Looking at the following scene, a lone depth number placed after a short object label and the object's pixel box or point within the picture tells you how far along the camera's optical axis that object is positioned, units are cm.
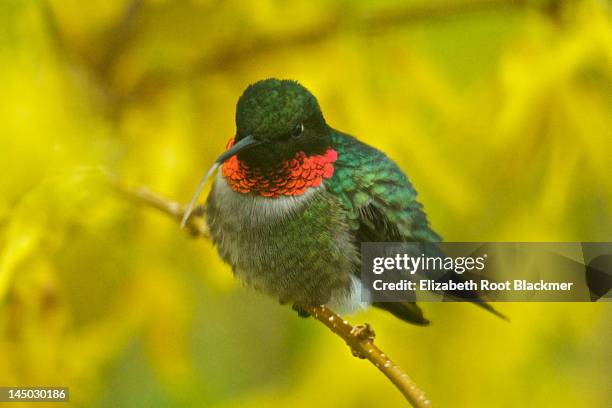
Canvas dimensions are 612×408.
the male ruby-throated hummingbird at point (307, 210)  126
